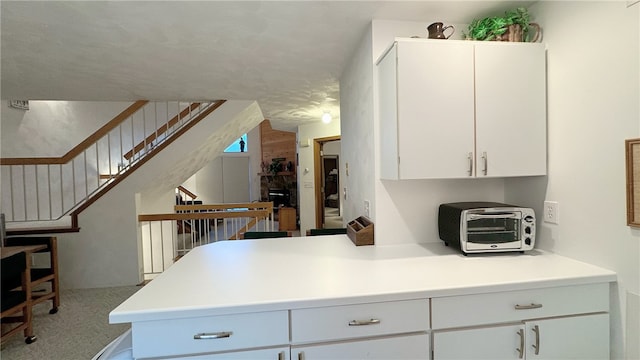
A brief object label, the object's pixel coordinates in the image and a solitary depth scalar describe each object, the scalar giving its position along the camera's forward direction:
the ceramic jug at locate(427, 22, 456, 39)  1.64
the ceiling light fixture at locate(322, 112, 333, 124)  4.57
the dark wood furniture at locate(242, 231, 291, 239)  2.51
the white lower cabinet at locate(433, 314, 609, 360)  1.24
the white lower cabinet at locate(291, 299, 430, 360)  1.15
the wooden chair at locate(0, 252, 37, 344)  2.29
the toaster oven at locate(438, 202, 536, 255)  1.63
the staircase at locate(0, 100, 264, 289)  3.64
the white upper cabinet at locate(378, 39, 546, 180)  1.57
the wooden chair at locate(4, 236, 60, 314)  2.95
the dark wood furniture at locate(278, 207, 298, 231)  6.48
